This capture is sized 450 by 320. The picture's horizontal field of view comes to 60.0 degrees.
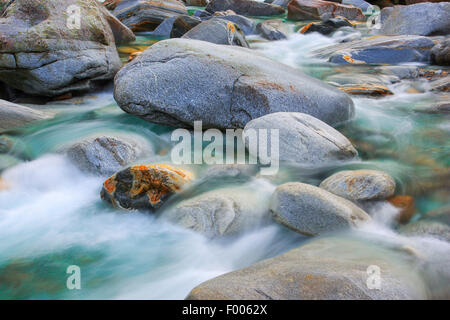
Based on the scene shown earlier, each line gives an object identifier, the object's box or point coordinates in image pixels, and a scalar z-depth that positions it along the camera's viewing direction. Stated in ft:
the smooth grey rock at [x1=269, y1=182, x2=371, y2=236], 10.85
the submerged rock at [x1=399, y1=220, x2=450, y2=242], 10.56
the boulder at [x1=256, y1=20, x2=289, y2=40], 38.73
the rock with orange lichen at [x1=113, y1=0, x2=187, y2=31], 39.70
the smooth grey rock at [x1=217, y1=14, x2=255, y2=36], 40.50
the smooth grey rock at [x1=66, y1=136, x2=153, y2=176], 14.48
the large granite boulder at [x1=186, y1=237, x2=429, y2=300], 7.61
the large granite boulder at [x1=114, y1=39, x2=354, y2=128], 16.89
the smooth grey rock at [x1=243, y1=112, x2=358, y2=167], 14.74
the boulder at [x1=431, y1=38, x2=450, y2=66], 26.84
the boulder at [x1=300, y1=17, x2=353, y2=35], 39.88
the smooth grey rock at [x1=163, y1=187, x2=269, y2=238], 11.35
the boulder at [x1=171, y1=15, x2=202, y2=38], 33.24
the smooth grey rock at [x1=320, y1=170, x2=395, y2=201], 12.23
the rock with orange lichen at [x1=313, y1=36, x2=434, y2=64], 28.53
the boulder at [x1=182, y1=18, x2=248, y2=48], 27.02
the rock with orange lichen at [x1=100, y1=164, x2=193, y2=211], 12.57
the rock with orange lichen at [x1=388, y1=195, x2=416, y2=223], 11.80
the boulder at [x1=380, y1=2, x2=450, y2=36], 33.22
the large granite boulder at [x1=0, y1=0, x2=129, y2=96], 19.58
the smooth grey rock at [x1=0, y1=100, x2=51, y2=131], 17.49
